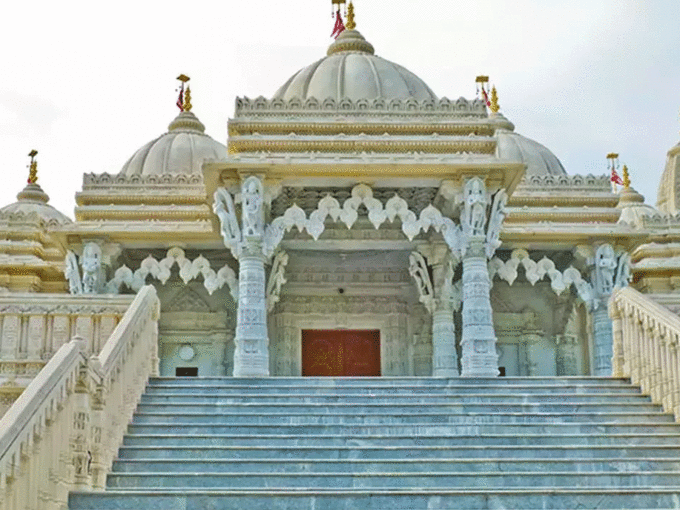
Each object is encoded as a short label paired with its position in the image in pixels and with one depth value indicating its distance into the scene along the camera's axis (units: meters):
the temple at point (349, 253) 16.84
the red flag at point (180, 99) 30.78
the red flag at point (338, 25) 28.34
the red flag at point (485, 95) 30.19
